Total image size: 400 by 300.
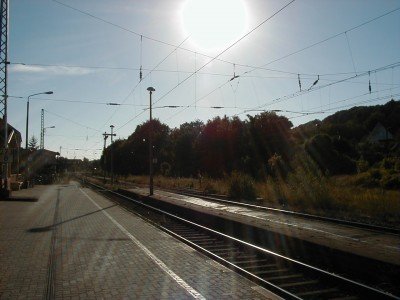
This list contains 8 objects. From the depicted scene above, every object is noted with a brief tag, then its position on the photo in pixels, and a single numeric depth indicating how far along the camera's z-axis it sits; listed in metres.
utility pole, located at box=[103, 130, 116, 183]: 58.31
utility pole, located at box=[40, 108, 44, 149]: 72.63
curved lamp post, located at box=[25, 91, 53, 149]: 49.56
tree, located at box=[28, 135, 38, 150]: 111.75
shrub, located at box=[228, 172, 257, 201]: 30.89
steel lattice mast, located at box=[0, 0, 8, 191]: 29.89
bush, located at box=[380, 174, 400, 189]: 34.88
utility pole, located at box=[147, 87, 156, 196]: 34.40
